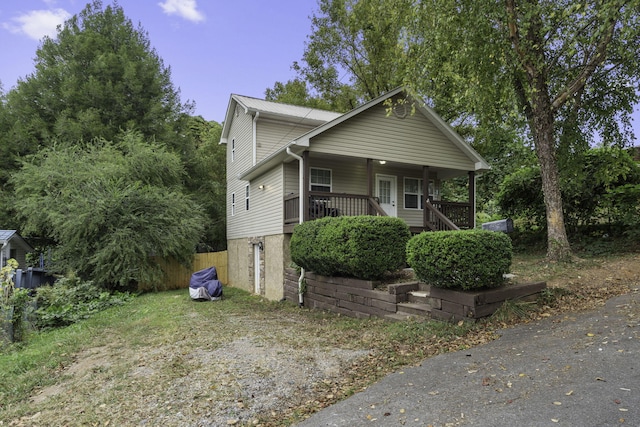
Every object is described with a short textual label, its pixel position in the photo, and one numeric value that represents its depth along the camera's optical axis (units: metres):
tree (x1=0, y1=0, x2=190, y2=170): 20.03
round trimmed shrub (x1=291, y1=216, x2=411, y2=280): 7.62
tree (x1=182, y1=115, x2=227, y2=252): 22.14
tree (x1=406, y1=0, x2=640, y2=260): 8.74
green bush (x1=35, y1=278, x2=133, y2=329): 10.63
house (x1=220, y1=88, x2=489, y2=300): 10.88
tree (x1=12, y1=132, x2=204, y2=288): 14.13
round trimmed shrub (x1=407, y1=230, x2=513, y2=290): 5.61
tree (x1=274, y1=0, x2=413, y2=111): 20.33
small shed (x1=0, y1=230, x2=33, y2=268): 15.74
